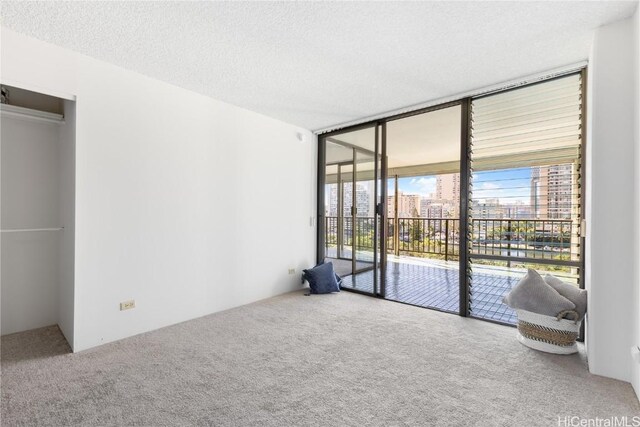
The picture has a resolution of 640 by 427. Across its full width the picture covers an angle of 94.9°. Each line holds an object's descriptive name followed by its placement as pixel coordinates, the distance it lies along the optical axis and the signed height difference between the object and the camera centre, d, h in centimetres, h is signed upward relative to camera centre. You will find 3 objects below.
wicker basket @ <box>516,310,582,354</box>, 219 -90
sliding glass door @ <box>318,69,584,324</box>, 266 +22
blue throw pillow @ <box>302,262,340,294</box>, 387 -88
